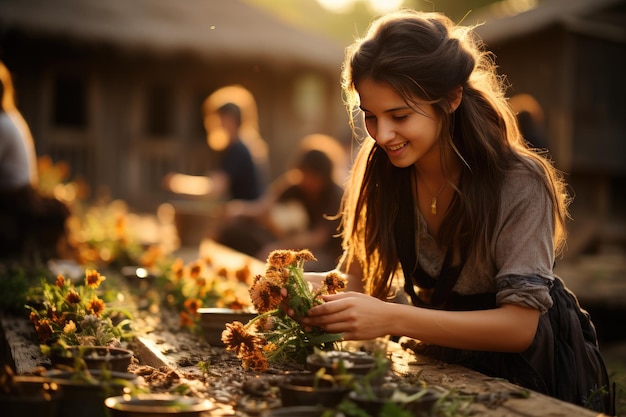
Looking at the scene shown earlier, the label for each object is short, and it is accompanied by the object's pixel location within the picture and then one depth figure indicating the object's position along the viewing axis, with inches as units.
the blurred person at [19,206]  299.6
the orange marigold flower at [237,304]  142.7
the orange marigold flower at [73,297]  125.9
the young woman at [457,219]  112.2
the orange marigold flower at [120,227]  282.8
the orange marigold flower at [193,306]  151.2
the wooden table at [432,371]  95.4
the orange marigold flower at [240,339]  111.8
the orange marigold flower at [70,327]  114.9
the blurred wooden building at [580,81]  600.4
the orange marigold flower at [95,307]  125.6
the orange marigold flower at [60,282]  131.2
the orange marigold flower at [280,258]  112.3
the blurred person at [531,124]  316.5
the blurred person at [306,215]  290.4
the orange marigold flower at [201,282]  174.9
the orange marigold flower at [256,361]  112.0
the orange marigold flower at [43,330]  119.5
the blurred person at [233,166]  362.6
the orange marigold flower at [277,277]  112.3
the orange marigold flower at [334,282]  113.0
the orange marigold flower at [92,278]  131.0
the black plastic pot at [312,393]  85.8
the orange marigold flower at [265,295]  111.0
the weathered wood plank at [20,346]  120.5
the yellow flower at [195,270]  179.9
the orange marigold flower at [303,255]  113.9
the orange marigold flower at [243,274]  180.5
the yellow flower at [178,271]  189.5
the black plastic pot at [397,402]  80.5
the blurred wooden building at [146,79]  608.4
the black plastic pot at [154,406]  80.2
